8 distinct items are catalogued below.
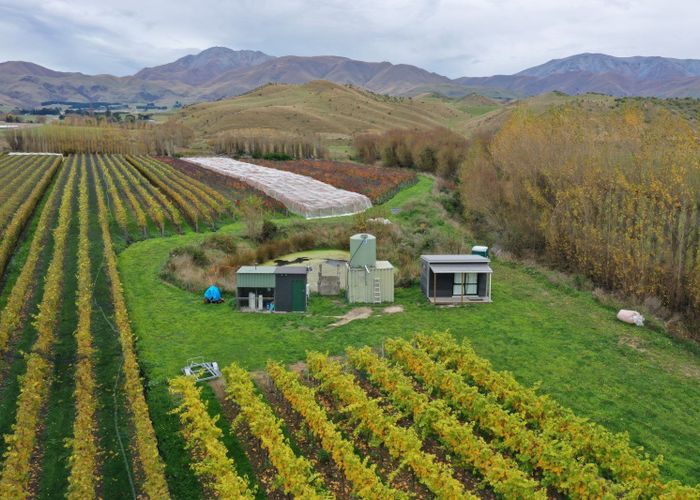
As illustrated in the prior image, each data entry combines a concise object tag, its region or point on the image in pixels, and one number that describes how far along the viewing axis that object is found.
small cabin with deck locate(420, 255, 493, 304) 23.95
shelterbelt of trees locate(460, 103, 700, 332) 22.31
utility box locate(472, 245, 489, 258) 28.86
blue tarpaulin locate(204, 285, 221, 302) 23.14
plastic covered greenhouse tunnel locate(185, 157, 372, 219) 42.34
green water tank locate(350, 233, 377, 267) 24.19
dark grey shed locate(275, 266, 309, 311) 22.41
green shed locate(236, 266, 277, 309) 22.53
